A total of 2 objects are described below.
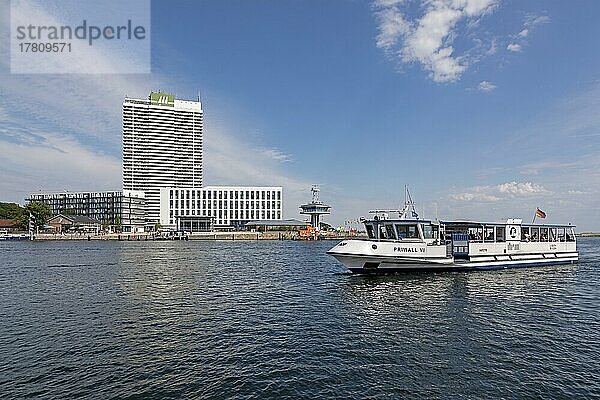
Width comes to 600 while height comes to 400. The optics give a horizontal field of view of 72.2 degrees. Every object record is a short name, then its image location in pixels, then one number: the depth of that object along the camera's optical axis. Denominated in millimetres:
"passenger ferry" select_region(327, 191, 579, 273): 48281
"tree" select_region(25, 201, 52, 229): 192775
